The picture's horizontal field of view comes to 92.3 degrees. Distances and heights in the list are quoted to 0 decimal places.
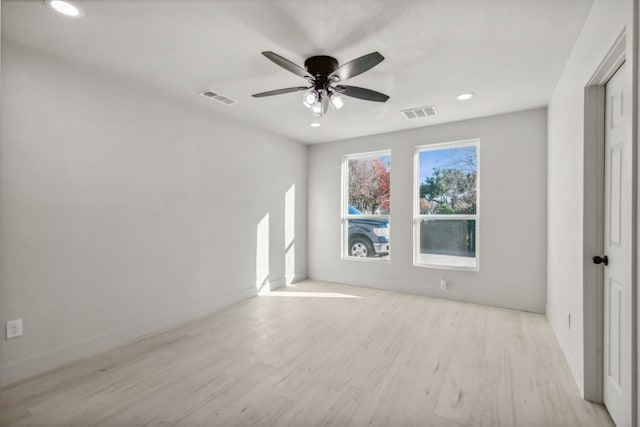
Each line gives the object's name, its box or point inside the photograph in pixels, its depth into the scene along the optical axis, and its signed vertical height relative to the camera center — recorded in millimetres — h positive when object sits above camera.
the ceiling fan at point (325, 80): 2277 +1094
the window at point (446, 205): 4402 +149
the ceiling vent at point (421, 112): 3871 +1336
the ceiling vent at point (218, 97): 3316 +1310
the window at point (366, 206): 5172 +153
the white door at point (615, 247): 1742 -184
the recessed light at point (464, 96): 3396 +1339
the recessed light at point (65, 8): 1925 +1319
